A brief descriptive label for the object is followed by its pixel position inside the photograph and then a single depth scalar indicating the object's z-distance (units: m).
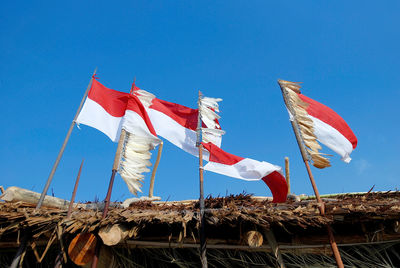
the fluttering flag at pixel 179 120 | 6.55
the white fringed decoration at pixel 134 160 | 5.53
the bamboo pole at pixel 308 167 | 4.39
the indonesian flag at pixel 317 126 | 5.68
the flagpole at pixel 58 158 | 5.20
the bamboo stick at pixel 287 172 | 8.88
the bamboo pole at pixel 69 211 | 4.45
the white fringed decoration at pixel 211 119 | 6.29
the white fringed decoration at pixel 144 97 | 6.76
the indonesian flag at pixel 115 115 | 5.96
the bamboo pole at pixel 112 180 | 4.49
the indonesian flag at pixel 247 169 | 6.00
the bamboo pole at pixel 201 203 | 4.48
